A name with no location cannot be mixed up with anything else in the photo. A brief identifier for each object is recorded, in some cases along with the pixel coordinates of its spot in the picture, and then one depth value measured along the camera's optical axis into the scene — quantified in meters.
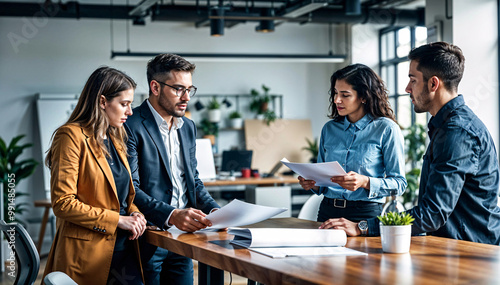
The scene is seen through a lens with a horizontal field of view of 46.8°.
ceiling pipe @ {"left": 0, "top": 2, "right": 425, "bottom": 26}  7.66
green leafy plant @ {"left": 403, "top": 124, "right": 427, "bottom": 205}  7.61
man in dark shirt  2.06
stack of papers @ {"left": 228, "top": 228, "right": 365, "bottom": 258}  1.97
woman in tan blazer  2.20
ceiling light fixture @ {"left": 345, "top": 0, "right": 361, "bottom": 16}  7.55
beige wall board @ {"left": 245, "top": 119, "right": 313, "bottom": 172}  9.98
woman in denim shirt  2.58
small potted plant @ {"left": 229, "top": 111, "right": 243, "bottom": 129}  9.82
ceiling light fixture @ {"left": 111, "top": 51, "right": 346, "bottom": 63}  8.16
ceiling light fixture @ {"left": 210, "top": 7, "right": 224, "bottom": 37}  7.56
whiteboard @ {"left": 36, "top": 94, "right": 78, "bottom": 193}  8.66
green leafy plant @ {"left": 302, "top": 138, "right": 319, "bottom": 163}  9.79
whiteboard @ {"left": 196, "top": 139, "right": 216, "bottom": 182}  6.18
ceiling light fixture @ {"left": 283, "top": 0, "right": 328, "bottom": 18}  6.46
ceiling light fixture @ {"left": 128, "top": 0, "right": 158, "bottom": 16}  6.71
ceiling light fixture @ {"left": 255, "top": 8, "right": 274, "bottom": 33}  7.84
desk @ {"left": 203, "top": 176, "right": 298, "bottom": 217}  7.24
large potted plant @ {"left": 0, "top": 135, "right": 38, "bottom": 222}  7.35
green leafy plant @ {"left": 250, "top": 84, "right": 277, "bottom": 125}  9.98
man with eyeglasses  2.50
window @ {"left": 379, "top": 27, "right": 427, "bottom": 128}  9.13
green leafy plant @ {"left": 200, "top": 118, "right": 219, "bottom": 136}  9.67
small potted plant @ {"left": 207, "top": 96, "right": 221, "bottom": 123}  9.65
